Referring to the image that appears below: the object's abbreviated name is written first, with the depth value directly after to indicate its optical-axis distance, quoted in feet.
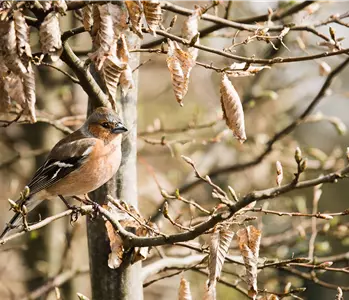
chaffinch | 28.45
